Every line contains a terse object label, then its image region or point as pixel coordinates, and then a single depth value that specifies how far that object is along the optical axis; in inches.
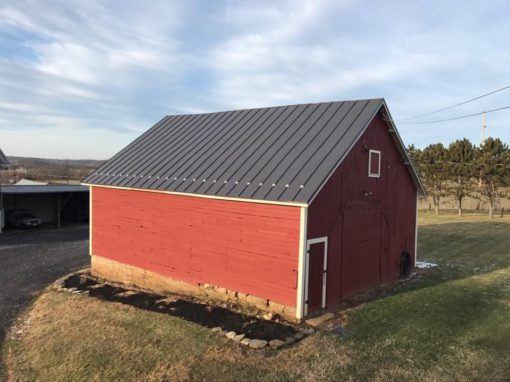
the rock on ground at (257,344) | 385.7
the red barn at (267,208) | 470.6
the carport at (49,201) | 1305.4
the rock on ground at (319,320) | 443.5
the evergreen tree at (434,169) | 1739.7
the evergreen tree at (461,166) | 1631.4
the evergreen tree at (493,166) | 1535.4
